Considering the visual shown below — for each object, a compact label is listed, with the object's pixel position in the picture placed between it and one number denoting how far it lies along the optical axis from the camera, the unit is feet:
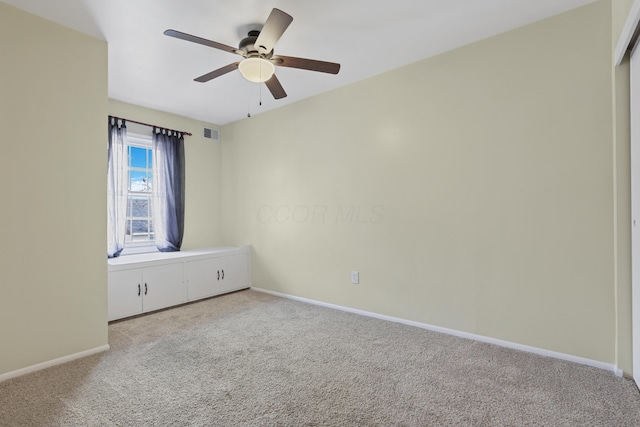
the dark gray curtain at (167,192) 13.85
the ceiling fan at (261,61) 7.02
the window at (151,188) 13.01
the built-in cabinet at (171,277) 10.82
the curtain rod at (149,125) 12.55
